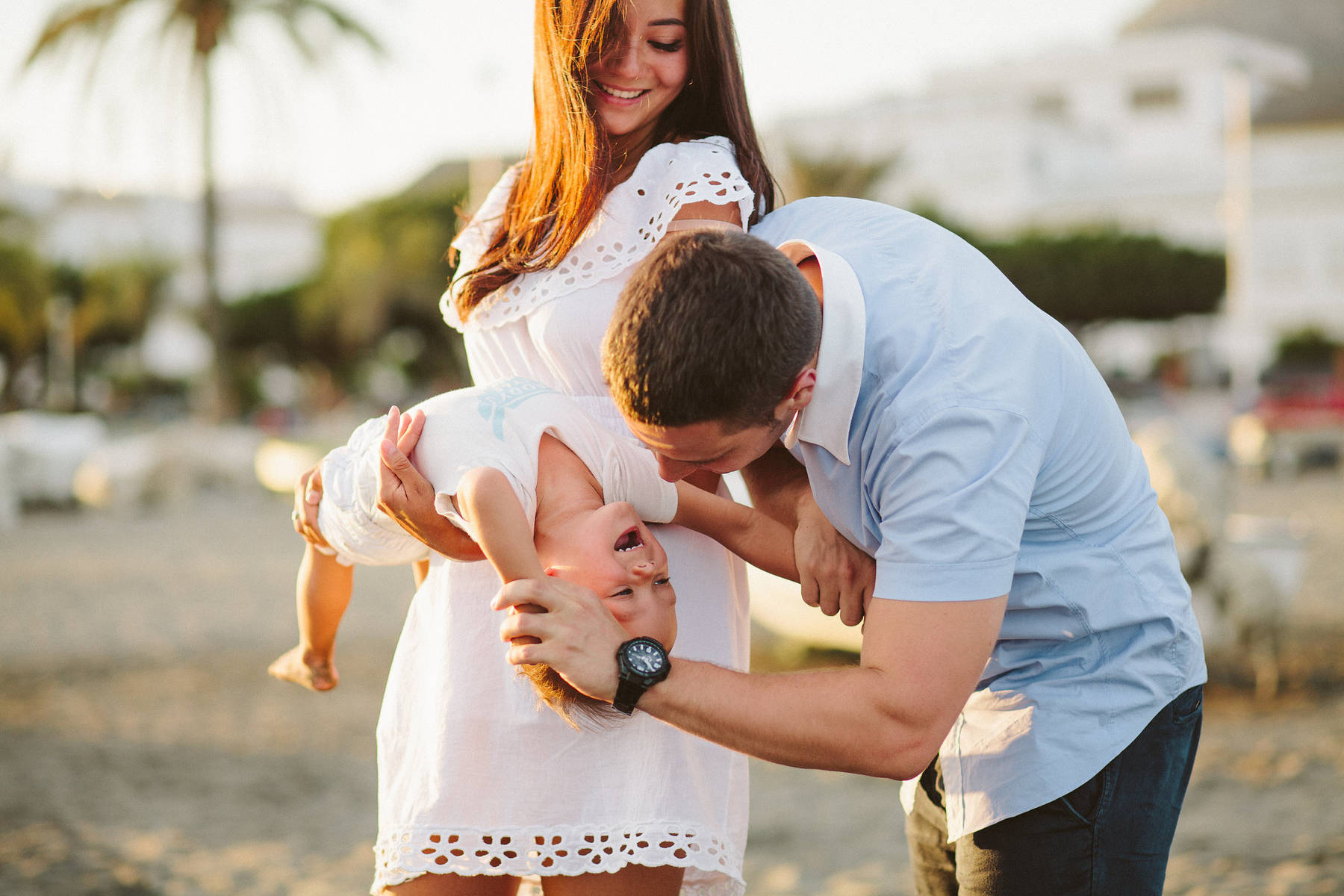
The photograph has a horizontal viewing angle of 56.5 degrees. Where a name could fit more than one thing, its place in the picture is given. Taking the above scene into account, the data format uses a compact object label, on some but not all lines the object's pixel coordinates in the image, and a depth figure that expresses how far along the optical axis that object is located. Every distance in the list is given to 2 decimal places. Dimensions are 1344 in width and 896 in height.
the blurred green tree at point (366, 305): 31.75
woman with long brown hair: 2.11
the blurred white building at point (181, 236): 34.81
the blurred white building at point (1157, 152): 42.44
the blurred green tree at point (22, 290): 20.27
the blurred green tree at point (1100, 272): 34.03
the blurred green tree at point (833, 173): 25.95
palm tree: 16.95
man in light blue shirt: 1.72
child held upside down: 2.01
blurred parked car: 20.02
